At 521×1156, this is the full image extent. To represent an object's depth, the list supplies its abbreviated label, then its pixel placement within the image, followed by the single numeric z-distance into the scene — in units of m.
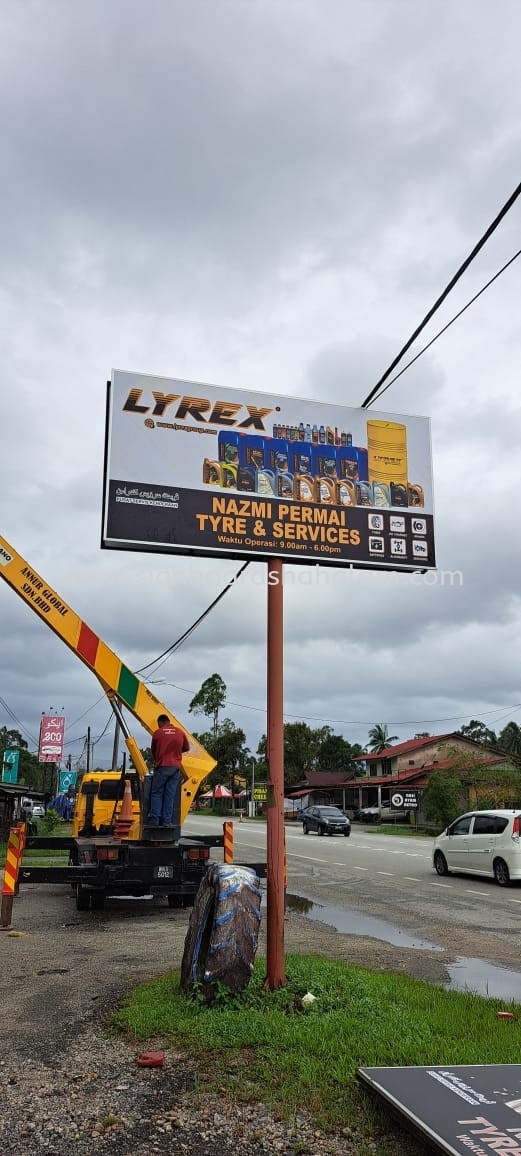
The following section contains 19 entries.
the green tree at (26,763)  101.19
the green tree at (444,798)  40.03
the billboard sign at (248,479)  7.92
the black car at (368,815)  63.91
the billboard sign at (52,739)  49.27
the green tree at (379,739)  103.06
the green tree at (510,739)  103.32
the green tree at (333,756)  107.56
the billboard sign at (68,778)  64.35
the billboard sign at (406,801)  49.62
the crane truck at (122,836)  11.41
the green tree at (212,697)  104.44
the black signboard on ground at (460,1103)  3.73
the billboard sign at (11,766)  51.09
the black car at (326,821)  40.62
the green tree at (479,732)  103.69
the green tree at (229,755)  95.31
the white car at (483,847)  16.44
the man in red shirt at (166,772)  12.45
